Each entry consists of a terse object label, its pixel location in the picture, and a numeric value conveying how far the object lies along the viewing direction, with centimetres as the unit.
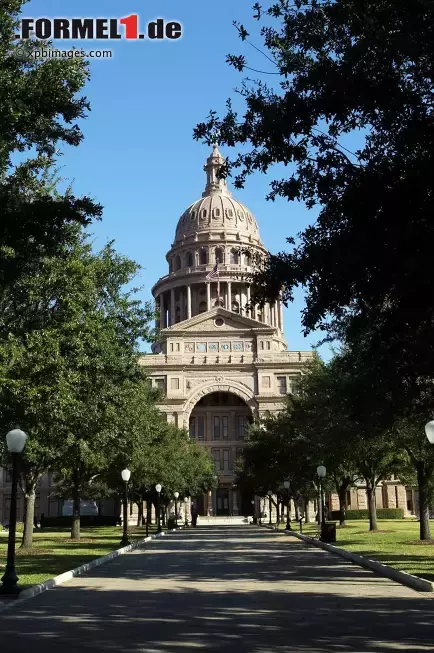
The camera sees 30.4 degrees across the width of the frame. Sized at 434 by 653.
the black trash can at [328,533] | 3553
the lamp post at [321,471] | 3541
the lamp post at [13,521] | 1590
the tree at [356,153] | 1201
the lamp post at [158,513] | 5622
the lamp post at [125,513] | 3459
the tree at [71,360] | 2442
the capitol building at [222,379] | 11488
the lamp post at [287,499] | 4998
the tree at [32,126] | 1528
